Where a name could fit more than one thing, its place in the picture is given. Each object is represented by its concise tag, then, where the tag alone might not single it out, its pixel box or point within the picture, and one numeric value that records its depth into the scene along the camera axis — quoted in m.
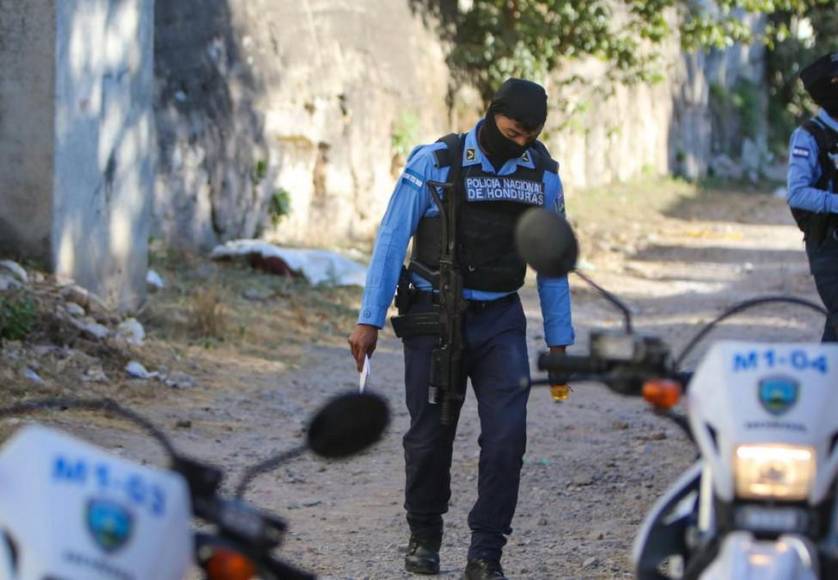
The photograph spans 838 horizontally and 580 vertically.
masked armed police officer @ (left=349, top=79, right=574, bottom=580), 11.59
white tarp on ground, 28.30
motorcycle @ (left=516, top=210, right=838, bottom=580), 6.35
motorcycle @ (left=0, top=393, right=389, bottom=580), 5.38
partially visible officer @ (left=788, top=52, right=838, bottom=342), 13.91
